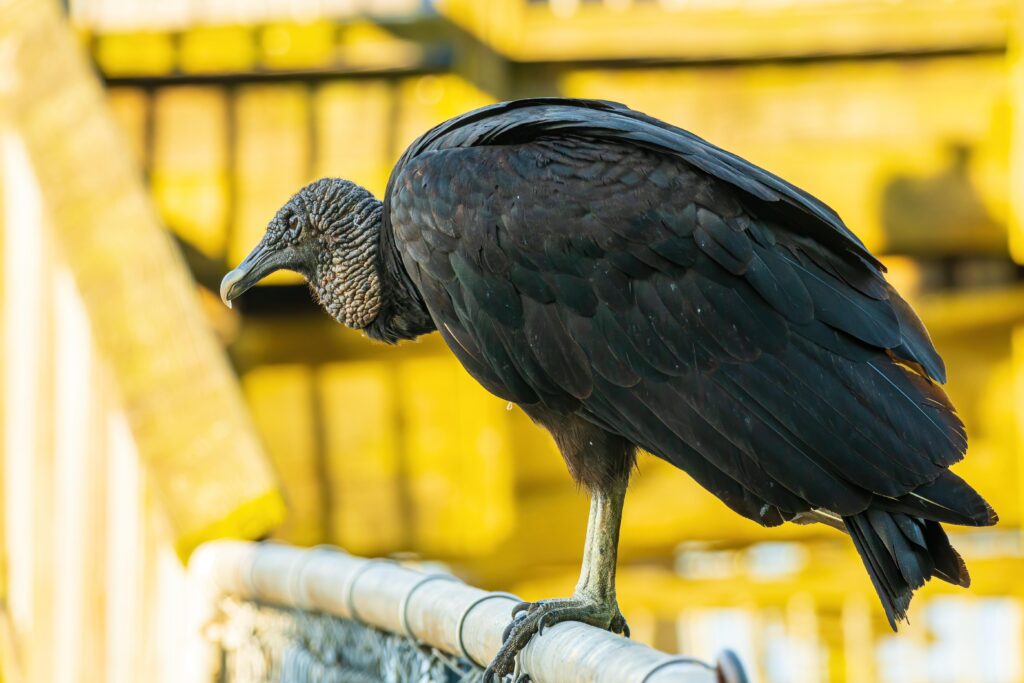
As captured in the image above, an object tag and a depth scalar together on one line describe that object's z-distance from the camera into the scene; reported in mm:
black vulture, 8100
